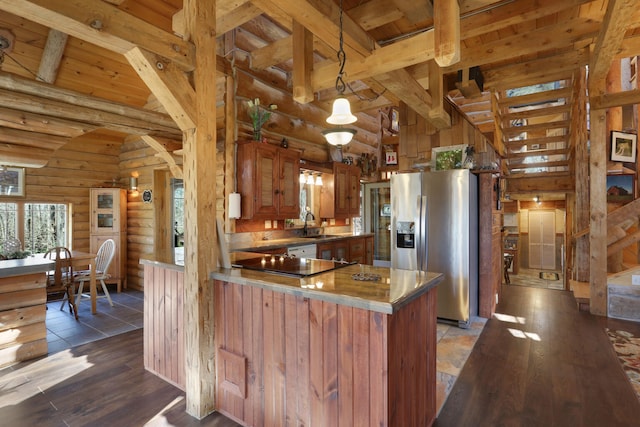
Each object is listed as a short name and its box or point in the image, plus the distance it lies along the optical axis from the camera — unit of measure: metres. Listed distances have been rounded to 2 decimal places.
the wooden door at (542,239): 10.55
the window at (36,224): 5.29
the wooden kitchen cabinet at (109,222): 5.87
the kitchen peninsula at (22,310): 3.02
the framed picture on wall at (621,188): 5.58
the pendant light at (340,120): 2.58
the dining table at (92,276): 4.51
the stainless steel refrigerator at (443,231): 3.79
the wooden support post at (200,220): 2.17
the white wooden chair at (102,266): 4.63
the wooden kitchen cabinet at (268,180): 4.01
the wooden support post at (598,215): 4.11
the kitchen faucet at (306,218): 5.28
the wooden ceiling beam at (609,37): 2.53
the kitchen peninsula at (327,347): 1.57
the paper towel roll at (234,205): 3.93
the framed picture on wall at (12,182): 5.09
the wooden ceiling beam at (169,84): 1.89
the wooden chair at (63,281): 4.09
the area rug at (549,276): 9.10
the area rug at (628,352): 2.63
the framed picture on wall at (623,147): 5.01
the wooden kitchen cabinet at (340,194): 5.75
